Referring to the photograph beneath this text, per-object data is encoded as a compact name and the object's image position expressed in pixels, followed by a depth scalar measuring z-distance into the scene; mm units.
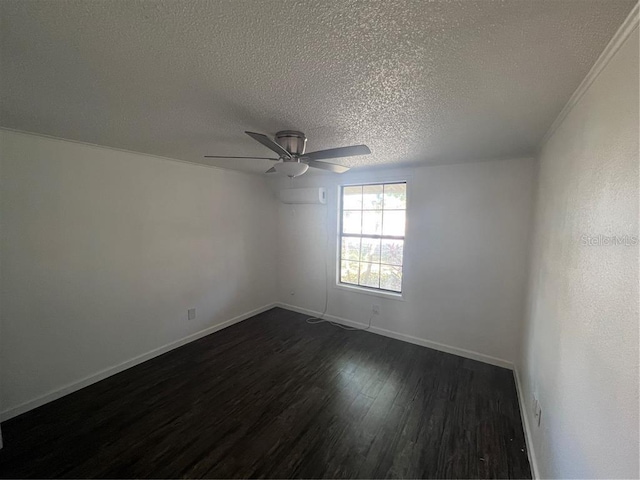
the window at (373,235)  3404
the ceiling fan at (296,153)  1721
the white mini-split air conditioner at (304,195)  3795
